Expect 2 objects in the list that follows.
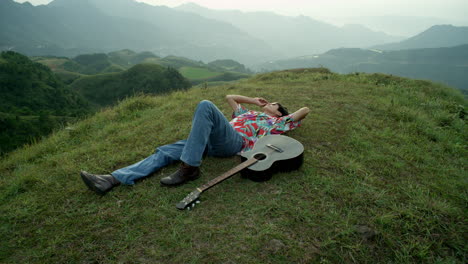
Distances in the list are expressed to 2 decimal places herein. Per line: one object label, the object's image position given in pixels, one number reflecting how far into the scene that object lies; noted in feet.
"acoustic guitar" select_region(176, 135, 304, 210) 10.23
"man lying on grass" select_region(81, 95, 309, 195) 10.30
